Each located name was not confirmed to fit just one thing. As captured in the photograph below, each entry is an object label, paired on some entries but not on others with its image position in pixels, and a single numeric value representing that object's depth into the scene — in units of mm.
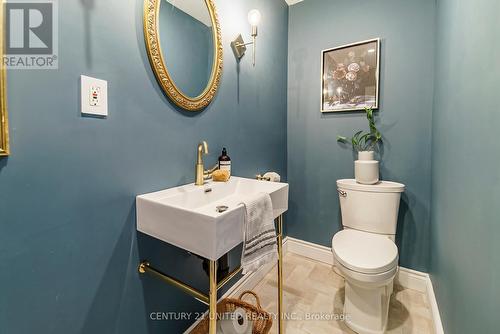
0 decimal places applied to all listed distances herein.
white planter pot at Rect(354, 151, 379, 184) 1619
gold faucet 1197
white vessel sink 758
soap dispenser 1341
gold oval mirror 990
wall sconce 1415
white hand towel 883
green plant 1756
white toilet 1202
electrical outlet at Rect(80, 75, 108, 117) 779
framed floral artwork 1746
